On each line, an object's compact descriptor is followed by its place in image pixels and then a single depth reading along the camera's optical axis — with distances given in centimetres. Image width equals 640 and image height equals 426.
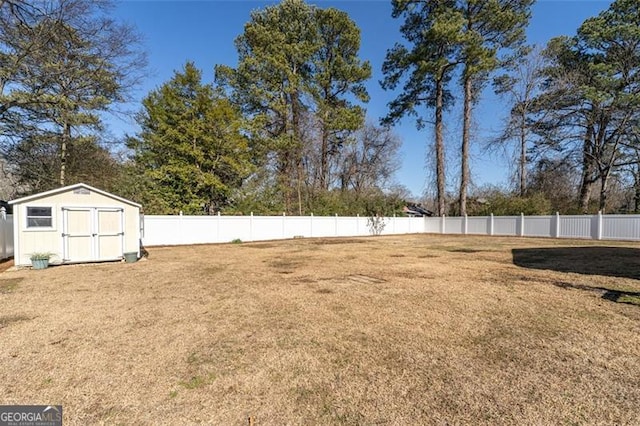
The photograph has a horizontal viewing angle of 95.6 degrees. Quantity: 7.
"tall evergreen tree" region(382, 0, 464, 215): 1714
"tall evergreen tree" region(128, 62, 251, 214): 1535
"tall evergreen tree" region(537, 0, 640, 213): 1431
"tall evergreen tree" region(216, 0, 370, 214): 1773
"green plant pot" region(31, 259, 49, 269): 721
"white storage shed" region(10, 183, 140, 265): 728
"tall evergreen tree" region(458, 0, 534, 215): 1647
